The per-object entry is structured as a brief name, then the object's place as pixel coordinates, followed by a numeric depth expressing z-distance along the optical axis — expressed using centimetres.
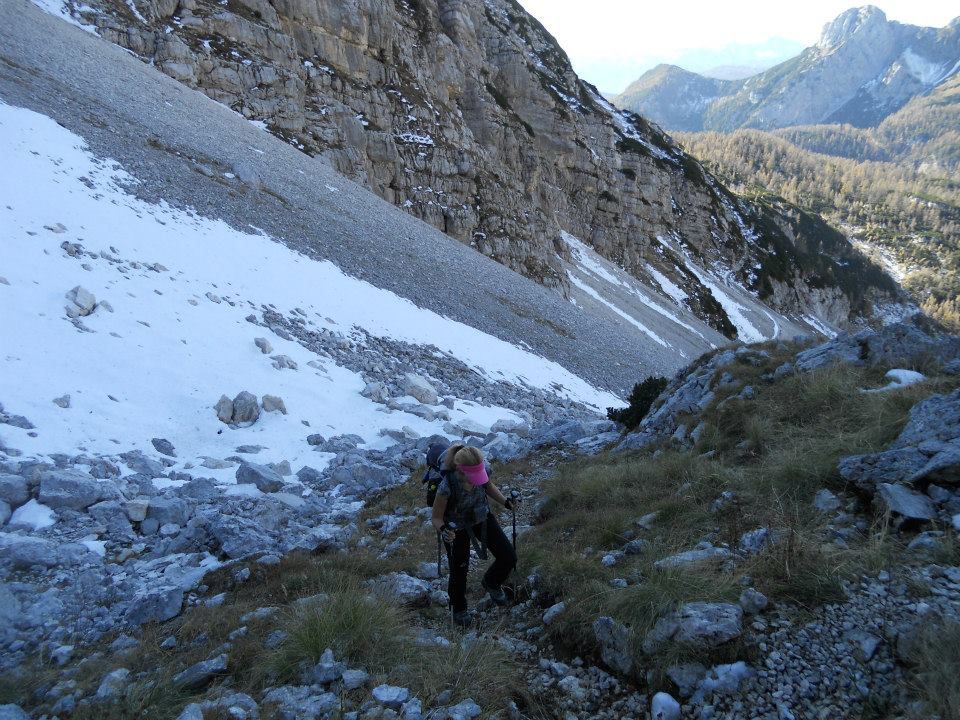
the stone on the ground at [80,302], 992
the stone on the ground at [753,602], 363
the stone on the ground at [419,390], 1301
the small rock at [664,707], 319
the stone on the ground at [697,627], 346
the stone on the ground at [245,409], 970
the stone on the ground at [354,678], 353
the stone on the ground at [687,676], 331
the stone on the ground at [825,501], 481
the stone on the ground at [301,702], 333
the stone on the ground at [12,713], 351
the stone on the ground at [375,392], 1210
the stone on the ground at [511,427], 1275
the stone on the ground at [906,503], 415
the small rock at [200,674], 374
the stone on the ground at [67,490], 637
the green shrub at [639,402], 1132
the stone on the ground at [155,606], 516
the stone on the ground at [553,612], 435
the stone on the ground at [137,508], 668
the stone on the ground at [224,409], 953
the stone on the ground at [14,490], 621
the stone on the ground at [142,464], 752
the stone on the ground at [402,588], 500
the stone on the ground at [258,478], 810
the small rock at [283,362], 1171
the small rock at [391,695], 336
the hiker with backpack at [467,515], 511
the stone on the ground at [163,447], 821
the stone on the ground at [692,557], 432
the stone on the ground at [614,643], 366
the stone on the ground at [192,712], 326
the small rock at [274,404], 1019
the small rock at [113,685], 370
